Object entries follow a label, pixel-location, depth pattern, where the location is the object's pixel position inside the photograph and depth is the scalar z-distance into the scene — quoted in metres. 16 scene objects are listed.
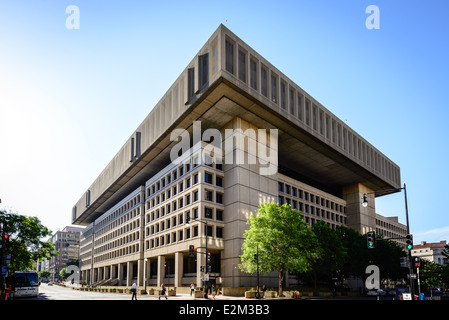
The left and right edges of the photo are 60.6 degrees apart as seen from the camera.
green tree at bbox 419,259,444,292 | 80.28
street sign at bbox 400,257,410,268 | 29.60
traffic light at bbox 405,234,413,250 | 28.39
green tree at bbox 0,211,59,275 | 52.09
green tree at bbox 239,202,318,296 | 46.25
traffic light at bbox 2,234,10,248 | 29.52
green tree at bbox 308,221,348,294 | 56.56
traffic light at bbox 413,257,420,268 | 28.72
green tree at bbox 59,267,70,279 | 180.62
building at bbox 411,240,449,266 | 180.77
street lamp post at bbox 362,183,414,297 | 28.01
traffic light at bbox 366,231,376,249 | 28.27
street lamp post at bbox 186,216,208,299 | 43.50
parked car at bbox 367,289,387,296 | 56.63
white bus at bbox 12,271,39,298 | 43.25
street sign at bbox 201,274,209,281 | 42.93
